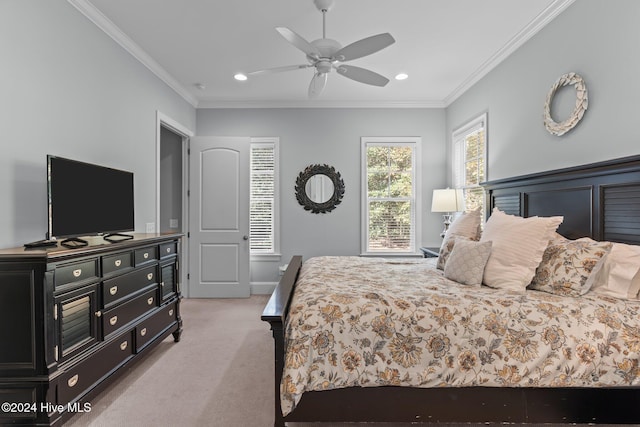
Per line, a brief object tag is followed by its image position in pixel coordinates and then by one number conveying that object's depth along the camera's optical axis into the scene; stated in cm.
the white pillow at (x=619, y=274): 175
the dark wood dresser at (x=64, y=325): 165
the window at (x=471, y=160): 388
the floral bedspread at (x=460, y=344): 159
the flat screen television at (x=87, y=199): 196
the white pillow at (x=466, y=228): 284
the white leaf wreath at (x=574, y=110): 231
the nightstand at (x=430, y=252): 386
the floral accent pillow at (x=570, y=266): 183
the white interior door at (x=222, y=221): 462
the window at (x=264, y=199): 488
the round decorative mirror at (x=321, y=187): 484
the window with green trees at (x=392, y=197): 492
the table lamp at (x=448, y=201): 400
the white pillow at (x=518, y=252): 202
